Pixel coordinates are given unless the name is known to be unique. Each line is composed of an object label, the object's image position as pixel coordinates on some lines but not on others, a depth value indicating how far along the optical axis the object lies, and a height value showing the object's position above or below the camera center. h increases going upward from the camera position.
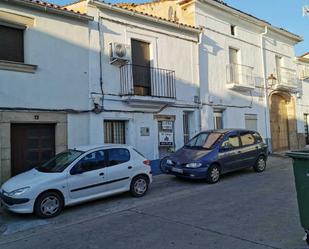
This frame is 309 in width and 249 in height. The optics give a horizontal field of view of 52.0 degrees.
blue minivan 9.27 -0.61
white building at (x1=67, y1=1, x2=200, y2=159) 10.35 +2.11
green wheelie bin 4.35 -0.68
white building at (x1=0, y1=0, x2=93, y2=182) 8.48 +1.79
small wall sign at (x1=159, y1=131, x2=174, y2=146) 12.10 -0.03
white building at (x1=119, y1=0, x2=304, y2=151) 14.02 +3.31
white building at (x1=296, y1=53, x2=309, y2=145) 19.97 +2.22
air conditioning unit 10.50 +2.87
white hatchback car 6.35 -0.87
